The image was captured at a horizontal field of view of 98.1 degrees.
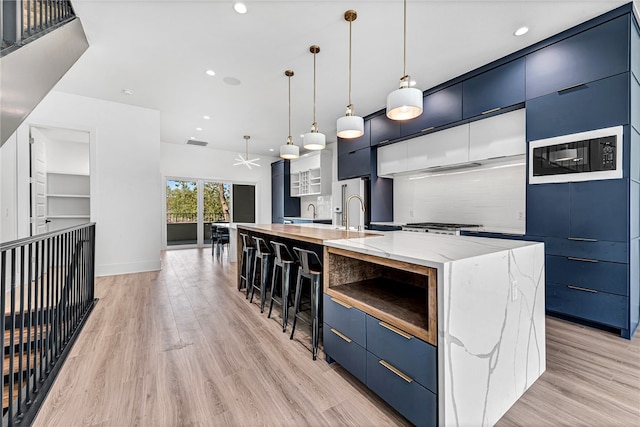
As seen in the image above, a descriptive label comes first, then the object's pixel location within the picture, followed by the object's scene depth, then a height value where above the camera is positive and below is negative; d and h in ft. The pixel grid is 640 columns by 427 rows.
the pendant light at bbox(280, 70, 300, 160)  12.57 +2.80
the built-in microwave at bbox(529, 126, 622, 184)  8.01 +1.75
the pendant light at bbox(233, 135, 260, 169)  23.64 +5.52
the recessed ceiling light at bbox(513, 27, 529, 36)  8.84 +5.86
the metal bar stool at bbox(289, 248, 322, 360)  7.02 -1.96
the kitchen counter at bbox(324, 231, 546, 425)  4.01 -1.76
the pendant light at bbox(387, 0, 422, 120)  6.72 +2.79
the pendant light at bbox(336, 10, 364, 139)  8.70 +2.79
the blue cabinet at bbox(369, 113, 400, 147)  15.04 +4.69
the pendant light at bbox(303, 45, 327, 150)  10.28 +2.79
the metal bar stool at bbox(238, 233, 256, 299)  11.61 -2.20
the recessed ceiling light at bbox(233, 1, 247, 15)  7.94 +5.97
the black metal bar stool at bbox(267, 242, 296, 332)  8.43 -1.79
